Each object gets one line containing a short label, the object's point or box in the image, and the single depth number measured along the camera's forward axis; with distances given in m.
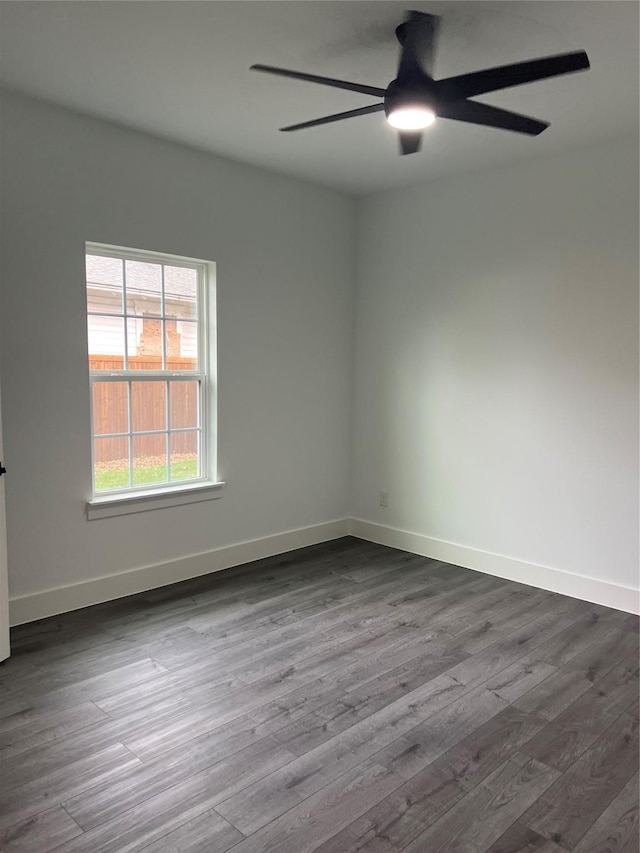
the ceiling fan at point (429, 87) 2.03
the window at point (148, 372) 3.62
